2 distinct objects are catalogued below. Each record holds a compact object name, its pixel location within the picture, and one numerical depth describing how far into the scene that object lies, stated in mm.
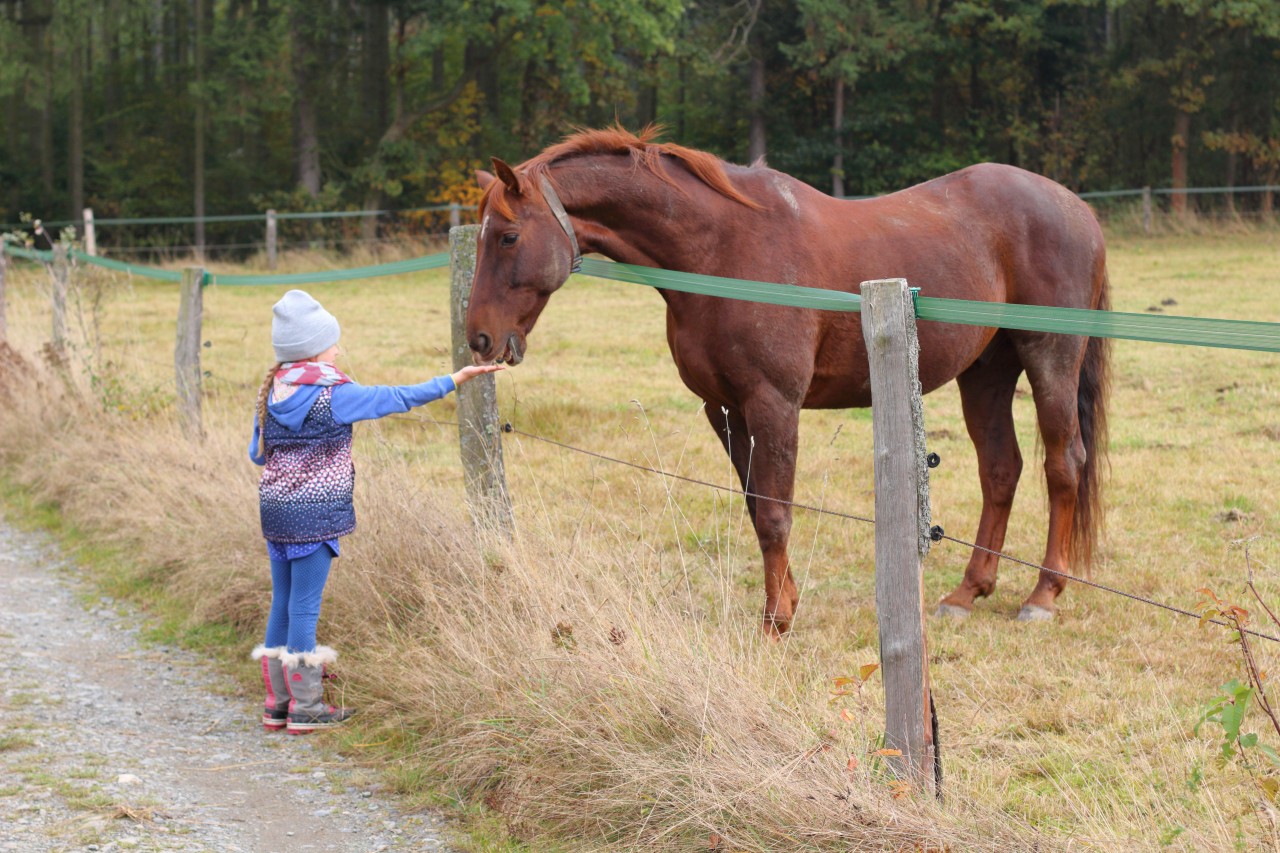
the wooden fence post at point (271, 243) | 24500
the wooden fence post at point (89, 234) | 23641
